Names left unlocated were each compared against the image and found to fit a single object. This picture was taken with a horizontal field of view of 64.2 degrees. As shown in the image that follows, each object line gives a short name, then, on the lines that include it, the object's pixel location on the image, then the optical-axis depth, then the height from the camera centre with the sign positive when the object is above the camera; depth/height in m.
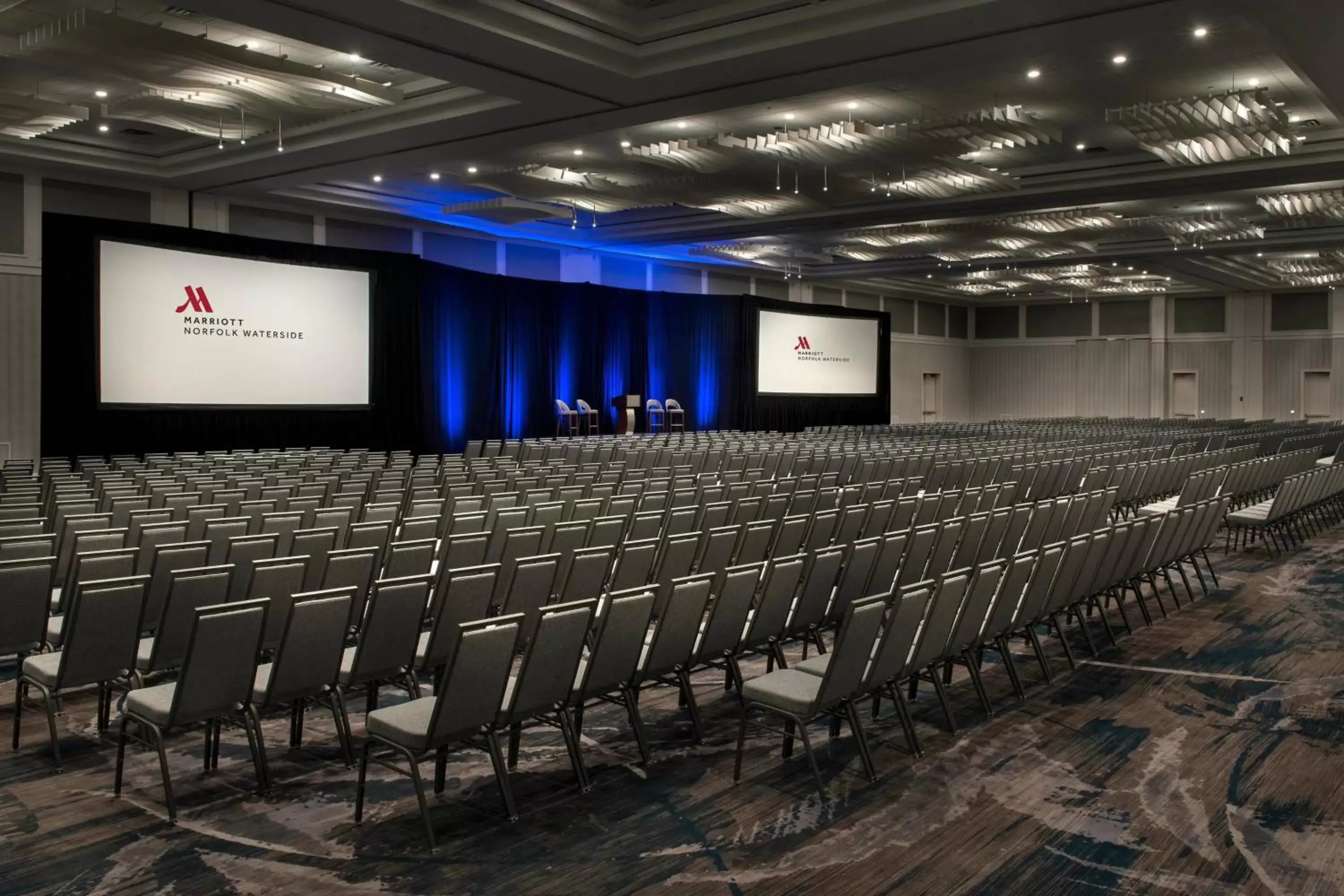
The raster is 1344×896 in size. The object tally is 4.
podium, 23.55 +0.26
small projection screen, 28.09 +1.91
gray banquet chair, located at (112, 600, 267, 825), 3.89 -0.97
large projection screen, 15.06 +1.38
